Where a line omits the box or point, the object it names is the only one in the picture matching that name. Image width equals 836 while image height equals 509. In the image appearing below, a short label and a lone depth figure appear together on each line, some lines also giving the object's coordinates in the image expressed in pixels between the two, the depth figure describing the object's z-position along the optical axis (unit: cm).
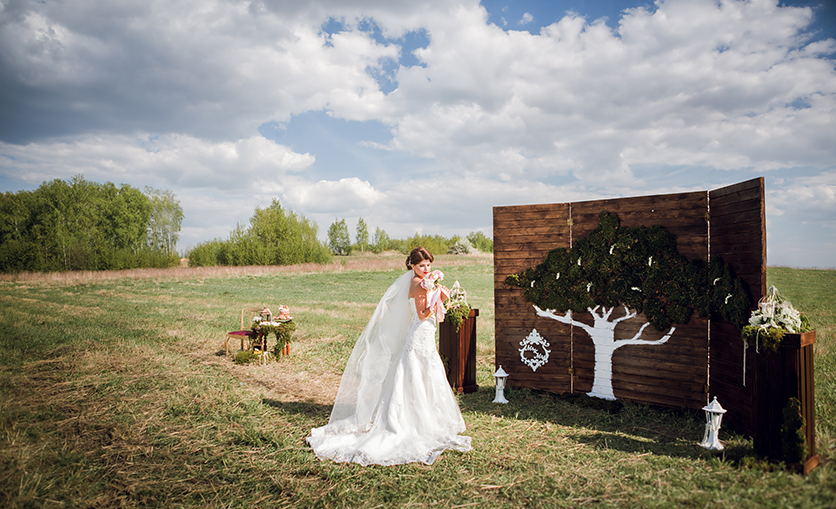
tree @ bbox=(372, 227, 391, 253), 6925
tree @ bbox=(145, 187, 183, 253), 5353
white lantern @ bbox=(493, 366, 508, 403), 647
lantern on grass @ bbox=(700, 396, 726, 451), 465
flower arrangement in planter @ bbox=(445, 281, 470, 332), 686
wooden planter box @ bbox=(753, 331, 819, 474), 399
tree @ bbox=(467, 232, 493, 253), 7750
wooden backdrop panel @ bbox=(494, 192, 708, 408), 598
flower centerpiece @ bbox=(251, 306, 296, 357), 914
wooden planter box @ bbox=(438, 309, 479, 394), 693
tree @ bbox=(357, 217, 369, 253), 6681
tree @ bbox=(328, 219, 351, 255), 6688
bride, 468
